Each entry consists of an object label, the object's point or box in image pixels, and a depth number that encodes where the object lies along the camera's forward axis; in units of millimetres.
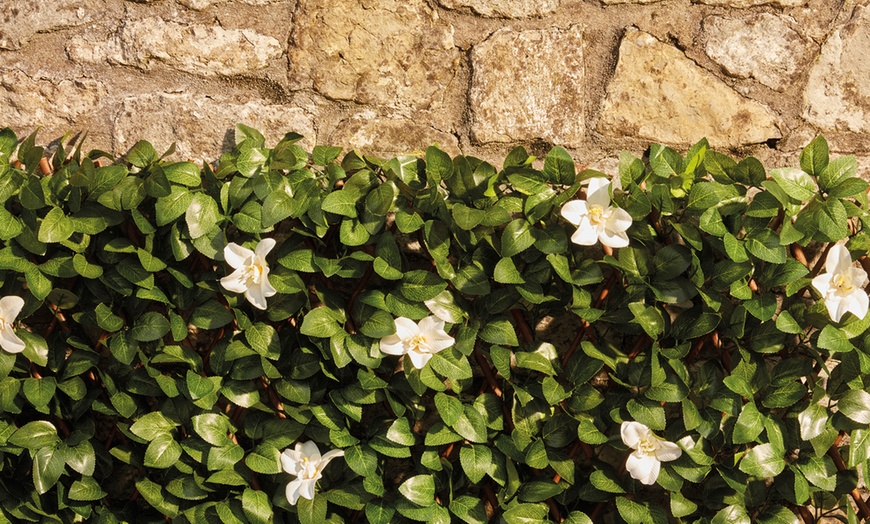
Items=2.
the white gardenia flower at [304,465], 1702
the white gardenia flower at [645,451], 1635
